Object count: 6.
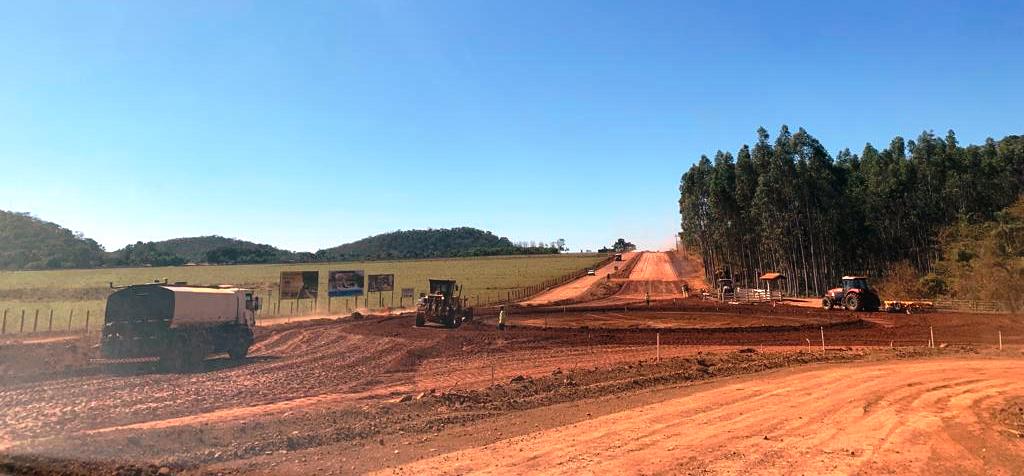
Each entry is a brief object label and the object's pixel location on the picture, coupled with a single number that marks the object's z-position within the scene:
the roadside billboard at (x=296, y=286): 54.72
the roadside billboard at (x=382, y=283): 61.74
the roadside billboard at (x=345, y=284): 58.69
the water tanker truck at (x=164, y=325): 22.13
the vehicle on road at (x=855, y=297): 48.78
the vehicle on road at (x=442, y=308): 39.59
